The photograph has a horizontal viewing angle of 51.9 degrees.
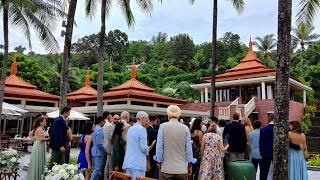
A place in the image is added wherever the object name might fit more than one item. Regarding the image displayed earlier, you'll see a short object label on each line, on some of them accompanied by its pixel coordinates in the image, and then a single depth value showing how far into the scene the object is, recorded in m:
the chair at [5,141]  15.74
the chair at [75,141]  21.44
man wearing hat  4.99
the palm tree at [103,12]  12.73
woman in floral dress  6.59
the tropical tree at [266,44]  52.86
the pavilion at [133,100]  24.66
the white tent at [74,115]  19.05
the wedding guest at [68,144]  7.74
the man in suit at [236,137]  7.61
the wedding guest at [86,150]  7.19
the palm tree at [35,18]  13.98
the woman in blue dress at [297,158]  6.56
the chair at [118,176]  4.04
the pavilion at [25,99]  26.30
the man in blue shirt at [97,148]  7.40
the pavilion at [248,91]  26.24
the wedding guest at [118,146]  6.67
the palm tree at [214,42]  14.23
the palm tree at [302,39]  46.59
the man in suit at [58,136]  7.00
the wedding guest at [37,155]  7.21
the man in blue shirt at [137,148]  5.68
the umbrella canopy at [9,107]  15.77
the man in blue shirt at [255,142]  7.92
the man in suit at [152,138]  6.97
